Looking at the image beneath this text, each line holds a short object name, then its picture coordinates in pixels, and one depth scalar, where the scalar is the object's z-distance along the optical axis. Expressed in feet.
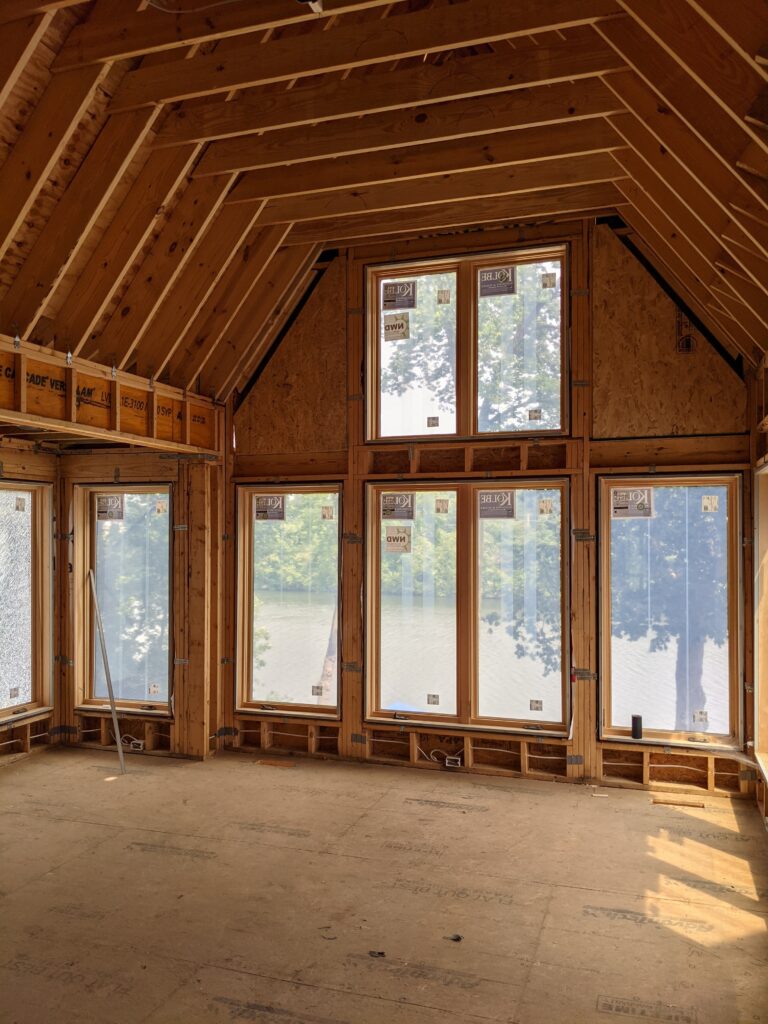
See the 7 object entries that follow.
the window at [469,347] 22.70
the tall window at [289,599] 24.61
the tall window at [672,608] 21.09
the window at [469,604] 22.56
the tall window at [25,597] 24.45
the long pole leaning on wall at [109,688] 23.03
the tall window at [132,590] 25.26
